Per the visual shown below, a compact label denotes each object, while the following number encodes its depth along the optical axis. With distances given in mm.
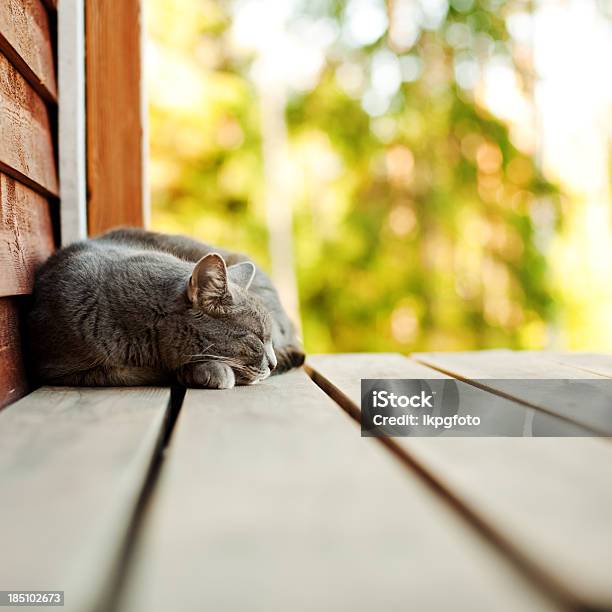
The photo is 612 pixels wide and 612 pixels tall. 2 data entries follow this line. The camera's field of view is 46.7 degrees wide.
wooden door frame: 2014
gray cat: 1524
